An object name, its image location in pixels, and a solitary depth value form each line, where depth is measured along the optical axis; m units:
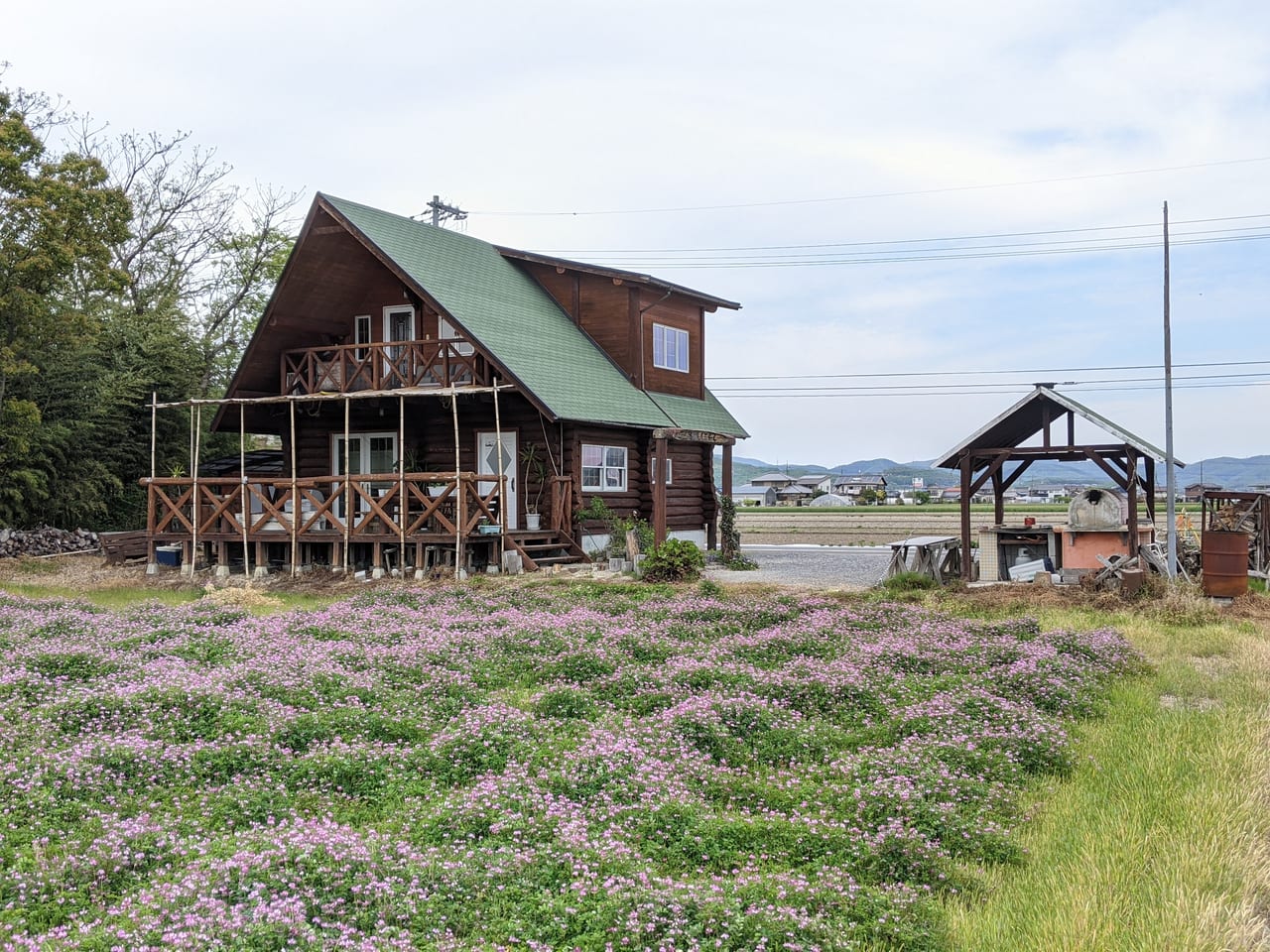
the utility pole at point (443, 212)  44.75
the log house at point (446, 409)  23.09
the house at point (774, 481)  159.50
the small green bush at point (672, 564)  20.81
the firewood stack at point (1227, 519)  21.94
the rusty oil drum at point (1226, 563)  16.95
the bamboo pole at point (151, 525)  25.27
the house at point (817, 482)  153.75
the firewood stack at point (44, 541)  28.84
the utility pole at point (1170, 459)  18.02
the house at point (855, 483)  156.82
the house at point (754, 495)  130.50
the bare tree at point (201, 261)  39.28
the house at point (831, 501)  119.54
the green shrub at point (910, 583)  18.92
